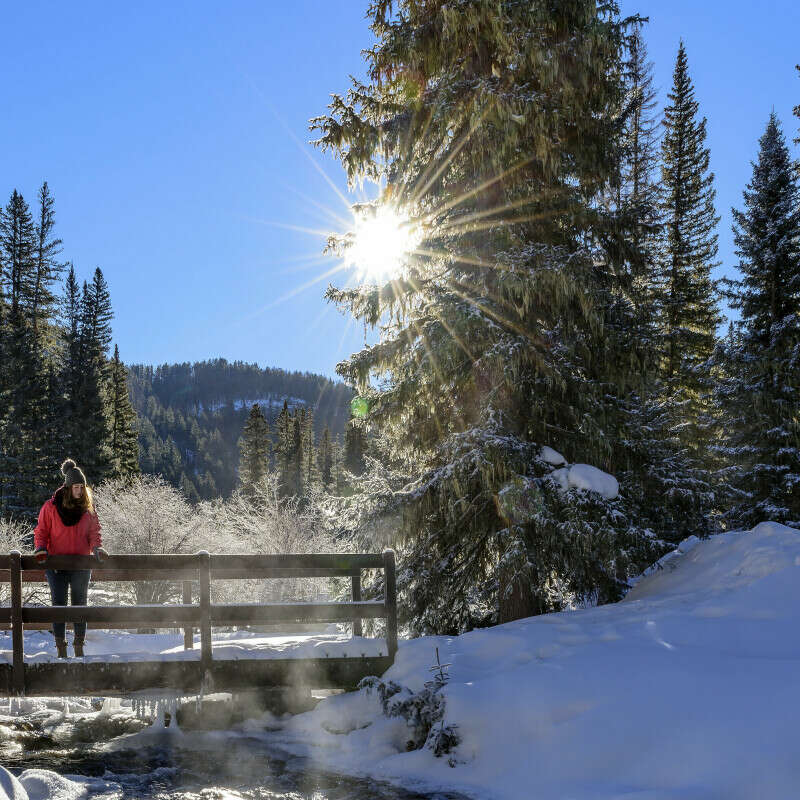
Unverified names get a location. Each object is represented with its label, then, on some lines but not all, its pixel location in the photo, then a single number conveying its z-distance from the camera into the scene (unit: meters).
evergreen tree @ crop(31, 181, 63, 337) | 45.75
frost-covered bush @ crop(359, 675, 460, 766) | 5.96
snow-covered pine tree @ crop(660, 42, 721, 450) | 21.44
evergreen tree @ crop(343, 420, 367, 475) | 75.12
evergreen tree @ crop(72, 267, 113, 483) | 41.09
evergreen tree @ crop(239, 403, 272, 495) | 66.42
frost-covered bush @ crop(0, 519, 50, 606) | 19.23
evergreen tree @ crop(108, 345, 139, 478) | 47.66
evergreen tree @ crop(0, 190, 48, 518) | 37.12
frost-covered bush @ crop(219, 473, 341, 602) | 30.41
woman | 7.60
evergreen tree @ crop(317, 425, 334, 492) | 88.77
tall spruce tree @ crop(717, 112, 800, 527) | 17.59
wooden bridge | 7.07
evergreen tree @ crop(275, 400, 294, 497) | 71.88
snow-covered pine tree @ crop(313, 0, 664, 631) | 8.88
